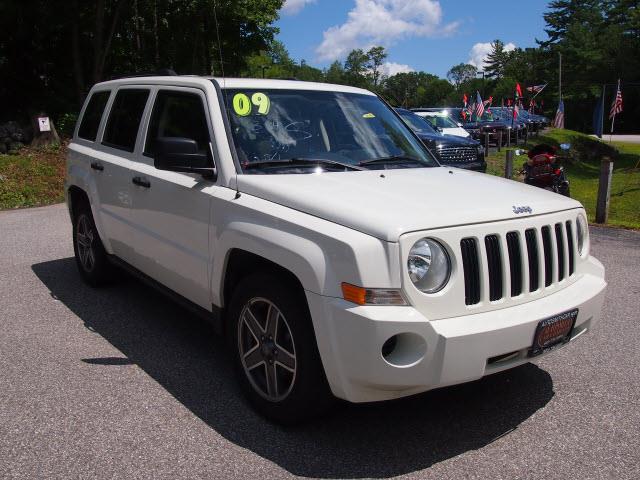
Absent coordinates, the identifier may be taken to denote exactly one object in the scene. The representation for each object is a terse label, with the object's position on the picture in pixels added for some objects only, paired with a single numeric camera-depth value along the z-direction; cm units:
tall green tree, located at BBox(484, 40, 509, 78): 13688
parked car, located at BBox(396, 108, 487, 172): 1355
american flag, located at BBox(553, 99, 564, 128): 3277
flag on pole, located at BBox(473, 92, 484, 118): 2977
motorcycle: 979
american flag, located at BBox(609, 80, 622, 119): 2764
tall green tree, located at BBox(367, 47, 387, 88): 14738
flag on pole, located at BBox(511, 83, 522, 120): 2707
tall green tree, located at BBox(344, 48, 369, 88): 14540
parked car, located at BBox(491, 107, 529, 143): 2829
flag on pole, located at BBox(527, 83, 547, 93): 3772
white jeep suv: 287
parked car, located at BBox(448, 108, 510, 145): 2757
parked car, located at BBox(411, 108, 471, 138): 1917
